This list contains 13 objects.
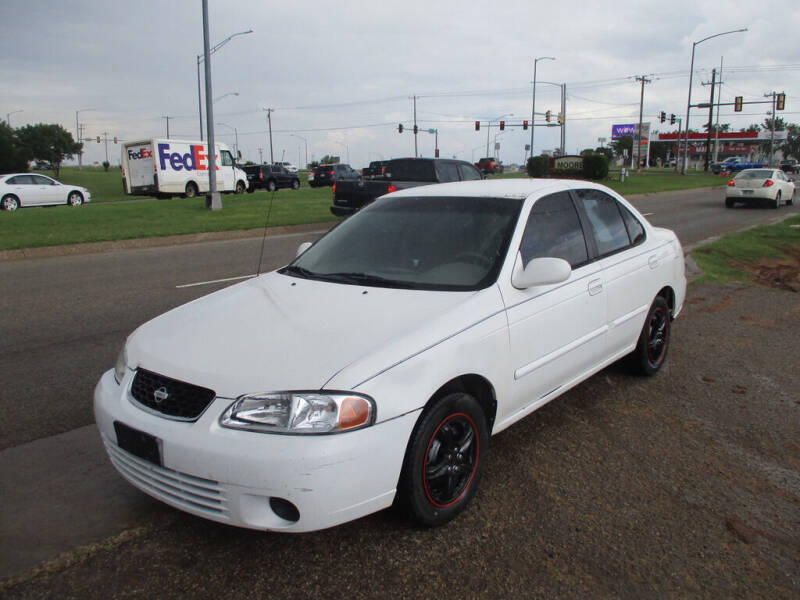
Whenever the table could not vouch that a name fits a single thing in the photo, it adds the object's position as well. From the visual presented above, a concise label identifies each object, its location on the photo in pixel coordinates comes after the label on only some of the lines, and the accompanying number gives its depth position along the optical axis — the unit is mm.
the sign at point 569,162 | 42206
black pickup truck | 15508
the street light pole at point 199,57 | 18812
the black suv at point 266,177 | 37838
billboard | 99825
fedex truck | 28297
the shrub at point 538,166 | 44500
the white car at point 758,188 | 23734
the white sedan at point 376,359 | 2547
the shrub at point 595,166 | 40531
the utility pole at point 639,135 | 58394
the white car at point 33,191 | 24812
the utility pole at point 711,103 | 61141
